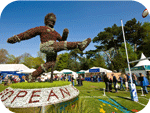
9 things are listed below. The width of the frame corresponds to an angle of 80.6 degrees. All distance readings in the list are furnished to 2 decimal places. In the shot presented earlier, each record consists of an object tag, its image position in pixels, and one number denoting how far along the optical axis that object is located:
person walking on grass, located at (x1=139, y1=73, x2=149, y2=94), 6.43
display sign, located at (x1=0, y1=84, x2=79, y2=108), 2.54
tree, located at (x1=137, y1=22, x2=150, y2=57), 10.91
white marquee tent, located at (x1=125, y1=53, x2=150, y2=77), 9.45
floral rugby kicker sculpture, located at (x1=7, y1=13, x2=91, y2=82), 3.09
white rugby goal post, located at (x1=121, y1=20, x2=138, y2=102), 4.73
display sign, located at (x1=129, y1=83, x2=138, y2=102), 4.72
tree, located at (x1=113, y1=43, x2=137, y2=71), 14.35
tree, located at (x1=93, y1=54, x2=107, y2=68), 33.62
